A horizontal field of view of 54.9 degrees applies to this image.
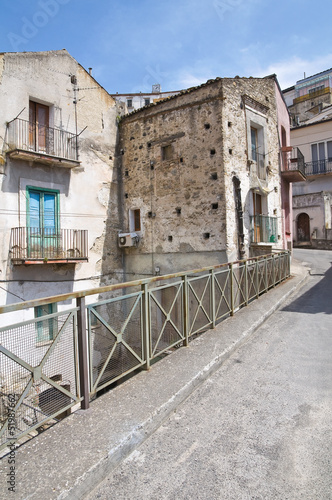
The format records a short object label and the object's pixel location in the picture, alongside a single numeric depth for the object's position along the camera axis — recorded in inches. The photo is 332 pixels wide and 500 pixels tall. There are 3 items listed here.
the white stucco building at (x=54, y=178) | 414.6
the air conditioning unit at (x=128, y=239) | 544.4
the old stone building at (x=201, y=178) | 475.8
